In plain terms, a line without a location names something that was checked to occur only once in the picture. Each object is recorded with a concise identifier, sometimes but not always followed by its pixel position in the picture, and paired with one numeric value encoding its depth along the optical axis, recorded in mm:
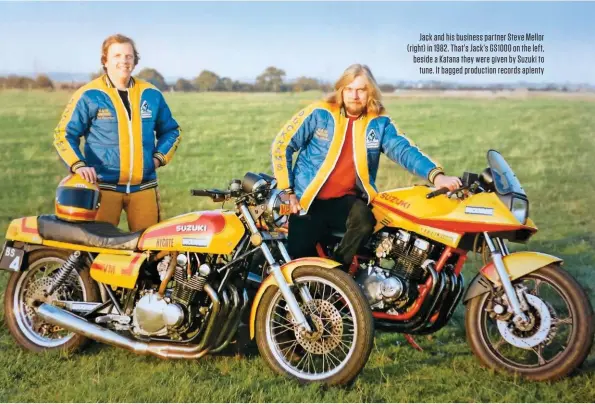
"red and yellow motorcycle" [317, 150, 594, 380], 4172
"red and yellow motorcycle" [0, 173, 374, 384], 4242
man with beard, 4684
